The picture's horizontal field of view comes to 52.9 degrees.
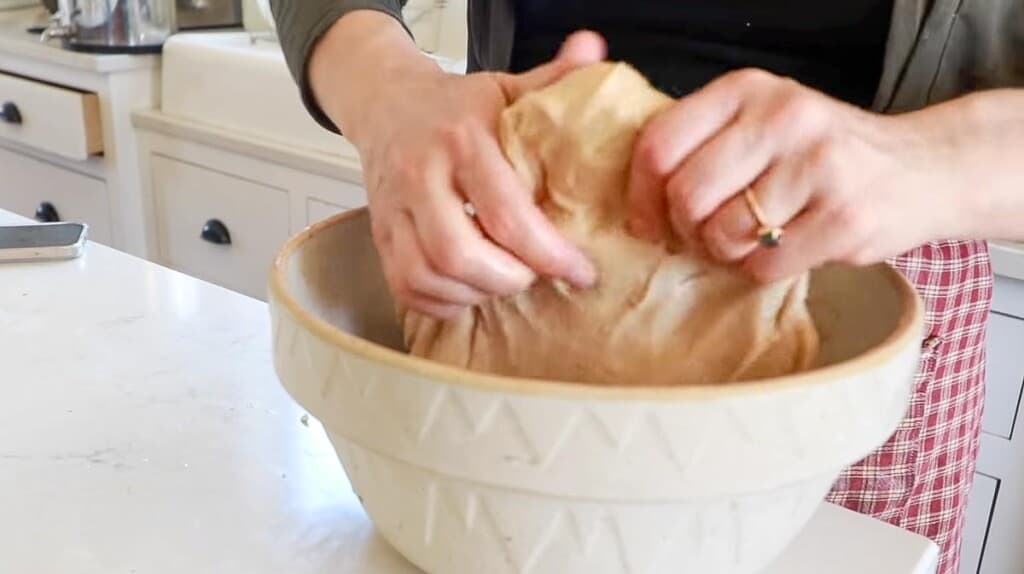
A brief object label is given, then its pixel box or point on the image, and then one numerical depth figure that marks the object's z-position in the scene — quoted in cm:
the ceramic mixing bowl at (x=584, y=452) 33
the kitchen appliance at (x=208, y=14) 173
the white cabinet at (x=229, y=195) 146
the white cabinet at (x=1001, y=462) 101
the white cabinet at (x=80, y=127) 167
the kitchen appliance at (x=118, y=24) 166
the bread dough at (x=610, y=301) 39
